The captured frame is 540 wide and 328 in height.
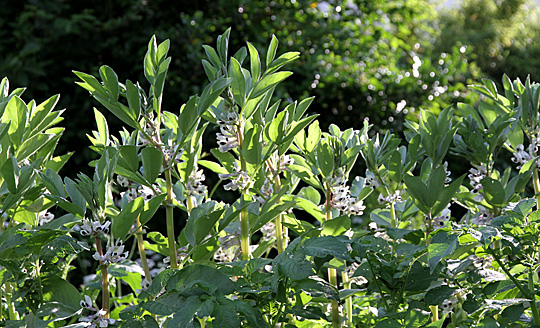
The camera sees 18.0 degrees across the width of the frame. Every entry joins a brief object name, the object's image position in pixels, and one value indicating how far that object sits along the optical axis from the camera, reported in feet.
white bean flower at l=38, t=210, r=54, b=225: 7.95
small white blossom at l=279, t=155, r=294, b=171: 7.89
